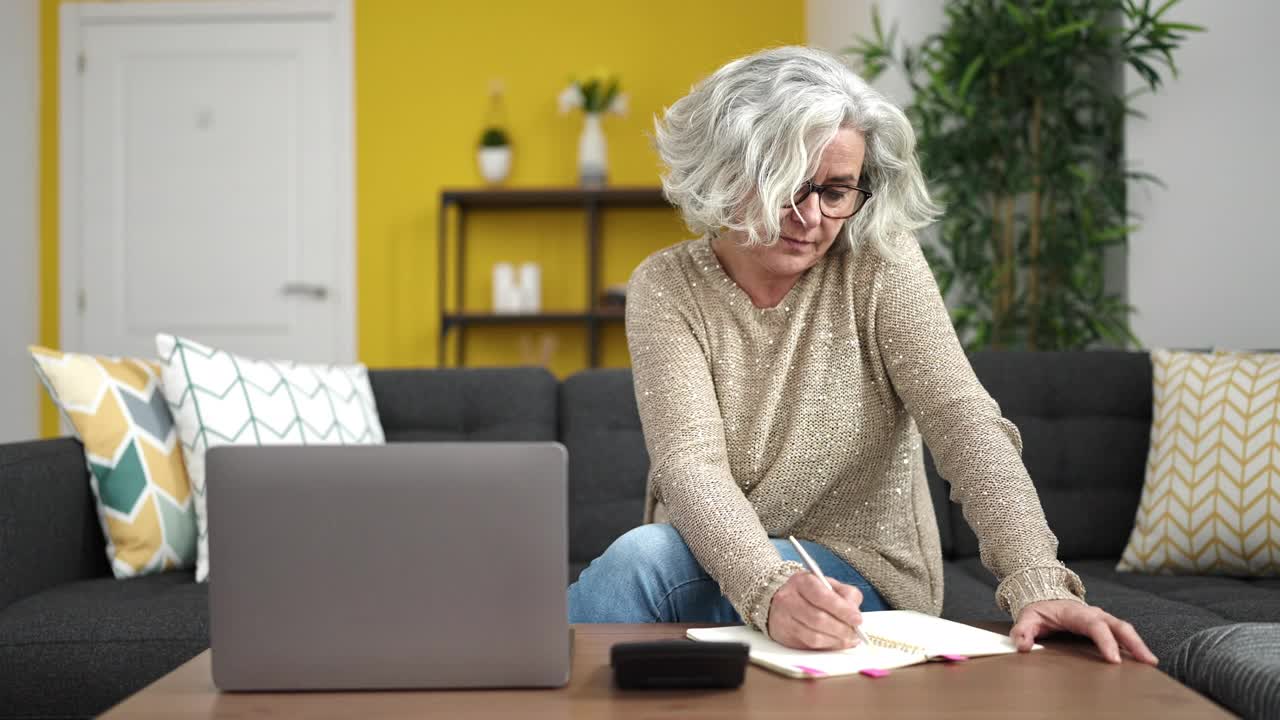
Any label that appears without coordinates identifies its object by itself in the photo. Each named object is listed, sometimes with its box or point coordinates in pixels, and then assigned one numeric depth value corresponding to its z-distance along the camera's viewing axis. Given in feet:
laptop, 2.99
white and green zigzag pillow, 6.78
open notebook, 3.26
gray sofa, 5.59
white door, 16.12
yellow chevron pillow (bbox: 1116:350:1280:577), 6.65
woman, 4.45
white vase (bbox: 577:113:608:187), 15.24
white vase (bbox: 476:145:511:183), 15.55
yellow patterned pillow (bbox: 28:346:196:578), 6.70
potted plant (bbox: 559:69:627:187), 15.25
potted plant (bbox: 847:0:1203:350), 10.40
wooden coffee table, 2.88
